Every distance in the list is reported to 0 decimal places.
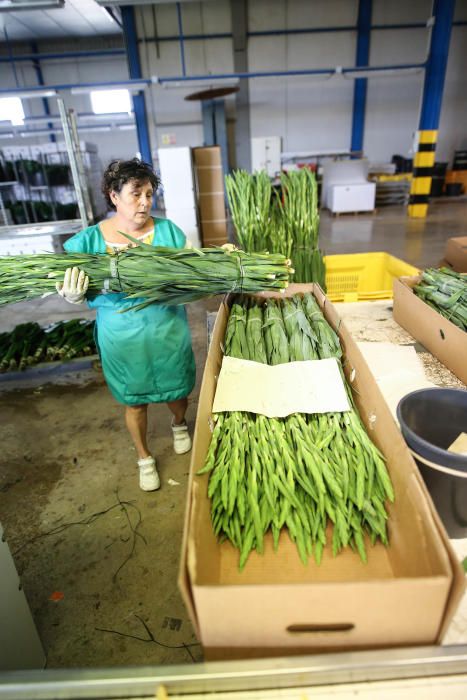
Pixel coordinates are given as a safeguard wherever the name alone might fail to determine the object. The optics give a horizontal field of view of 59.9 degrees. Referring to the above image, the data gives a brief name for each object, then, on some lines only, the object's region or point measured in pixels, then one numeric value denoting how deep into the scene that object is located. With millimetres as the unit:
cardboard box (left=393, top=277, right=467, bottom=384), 1553
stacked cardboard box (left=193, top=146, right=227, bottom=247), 5902
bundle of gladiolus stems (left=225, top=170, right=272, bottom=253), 2465
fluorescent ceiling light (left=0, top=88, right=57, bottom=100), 6802
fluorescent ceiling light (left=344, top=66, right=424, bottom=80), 8383
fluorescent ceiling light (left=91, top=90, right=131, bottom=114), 13078
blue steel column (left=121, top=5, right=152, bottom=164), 10734
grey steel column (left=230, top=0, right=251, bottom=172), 11055
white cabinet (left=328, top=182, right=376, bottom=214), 10086
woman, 1740
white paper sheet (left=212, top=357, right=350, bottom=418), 1259
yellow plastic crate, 3381
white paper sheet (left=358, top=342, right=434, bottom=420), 1520
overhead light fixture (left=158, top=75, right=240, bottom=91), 8055
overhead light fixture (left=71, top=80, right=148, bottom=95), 7938
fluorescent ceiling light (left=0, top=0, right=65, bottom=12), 4227
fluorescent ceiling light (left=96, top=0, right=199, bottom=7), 5656
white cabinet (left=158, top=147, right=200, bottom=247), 5391
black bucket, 881
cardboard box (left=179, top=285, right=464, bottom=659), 648
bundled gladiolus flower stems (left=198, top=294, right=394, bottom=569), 986
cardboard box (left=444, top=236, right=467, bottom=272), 2741
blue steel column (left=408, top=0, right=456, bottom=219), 8305
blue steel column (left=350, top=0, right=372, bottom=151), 11234
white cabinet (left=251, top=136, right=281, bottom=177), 10969
